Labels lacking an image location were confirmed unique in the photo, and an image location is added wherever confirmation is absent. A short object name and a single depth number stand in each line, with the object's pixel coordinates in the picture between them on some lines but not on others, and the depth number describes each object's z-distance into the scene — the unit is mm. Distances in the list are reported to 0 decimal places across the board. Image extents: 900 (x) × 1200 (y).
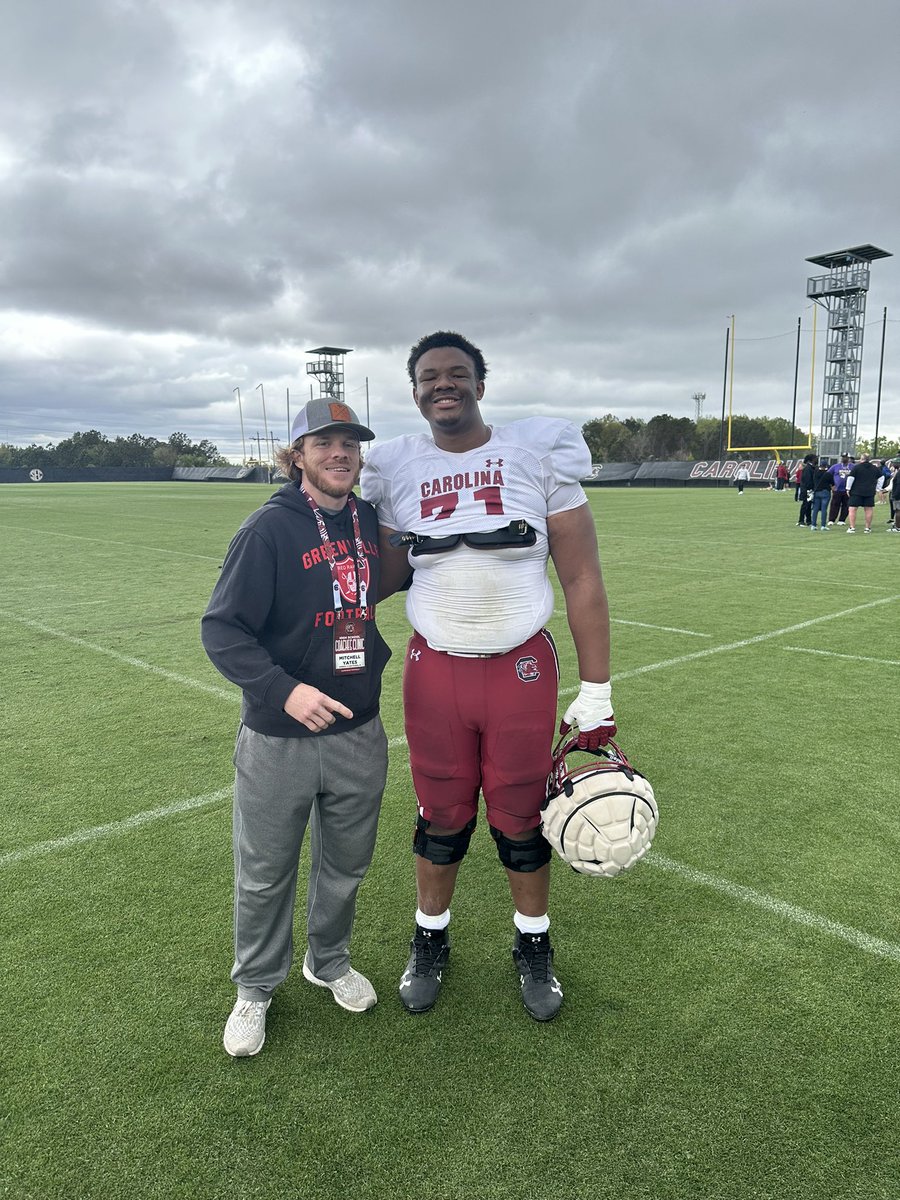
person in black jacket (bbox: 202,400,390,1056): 2396
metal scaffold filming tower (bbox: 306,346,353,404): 108062
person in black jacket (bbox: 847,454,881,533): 18031
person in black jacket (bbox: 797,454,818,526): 18750
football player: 2664
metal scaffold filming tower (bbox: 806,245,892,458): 63844
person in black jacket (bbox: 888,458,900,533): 18189
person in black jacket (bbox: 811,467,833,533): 18125
